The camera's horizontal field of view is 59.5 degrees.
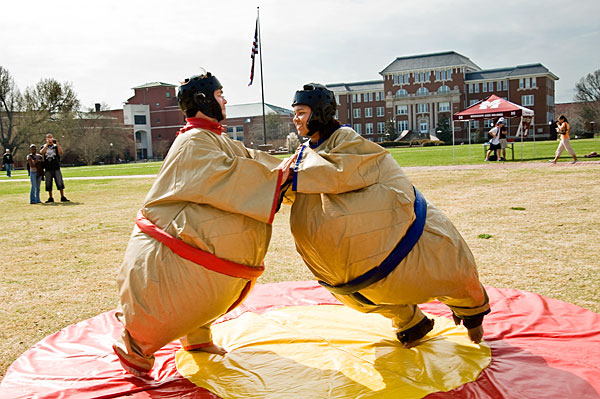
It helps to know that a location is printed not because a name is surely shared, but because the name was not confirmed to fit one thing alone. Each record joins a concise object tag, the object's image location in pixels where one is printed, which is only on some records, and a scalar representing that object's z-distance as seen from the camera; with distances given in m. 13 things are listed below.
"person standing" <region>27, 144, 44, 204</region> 12.36
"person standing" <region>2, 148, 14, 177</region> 26.53
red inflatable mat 2.52
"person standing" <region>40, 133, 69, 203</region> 12.19
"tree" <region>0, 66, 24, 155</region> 45.00
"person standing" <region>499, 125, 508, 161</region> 19.05
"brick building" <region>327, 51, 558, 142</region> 58.44
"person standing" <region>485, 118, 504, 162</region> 18.20
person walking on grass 14.79
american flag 18.41
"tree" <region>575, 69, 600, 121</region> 57.34
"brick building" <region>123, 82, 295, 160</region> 59.59
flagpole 26.23
